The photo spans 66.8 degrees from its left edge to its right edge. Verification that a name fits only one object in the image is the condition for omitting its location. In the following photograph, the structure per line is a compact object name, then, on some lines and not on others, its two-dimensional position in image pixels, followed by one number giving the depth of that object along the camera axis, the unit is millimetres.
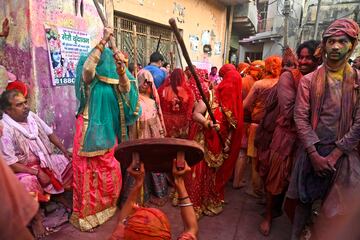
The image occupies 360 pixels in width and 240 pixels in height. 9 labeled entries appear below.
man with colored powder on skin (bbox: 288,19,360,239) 2379
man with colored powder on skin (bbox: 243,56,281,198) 3809
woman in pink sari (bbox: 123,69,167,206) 3691
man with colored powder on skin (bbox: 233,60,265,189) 4273
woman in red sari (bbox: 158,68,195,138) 3965
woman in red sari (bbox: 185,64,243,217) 3373
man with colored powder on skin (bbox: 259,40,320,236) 2883
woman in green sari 3003
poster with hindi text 4113
